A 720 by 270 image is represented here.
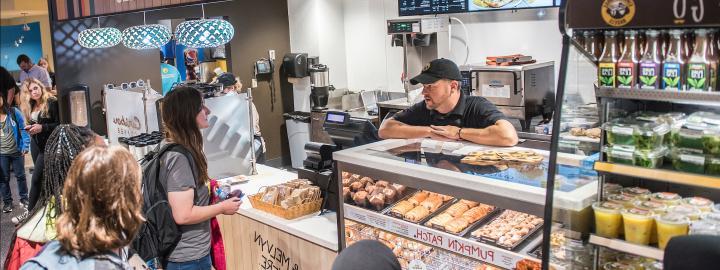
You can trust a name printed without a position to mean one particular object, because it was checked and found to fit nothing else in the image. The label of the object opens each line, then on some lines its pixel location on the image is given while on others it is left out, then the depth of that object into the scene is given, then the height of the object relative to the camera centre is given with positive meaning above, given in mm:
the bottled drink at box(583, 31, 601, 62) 2377 +16
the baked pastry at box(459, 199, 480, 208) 2768 -624
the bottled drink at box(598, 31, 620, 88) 2320 -45
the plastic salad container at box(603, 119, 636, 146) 2324 -297
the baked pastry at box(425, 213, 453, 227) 2799 -700
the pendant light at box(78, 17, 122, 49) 6395 +292
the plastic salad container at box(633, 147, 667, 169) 2264 -380
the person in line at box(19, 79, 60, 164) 7188 -452
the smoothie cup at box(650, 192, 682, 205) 2338 -543
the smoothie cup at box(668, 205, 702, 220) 2219 -561
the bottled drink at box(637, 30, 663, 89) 2219 -53
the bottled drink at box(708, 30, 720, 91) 2100 -46
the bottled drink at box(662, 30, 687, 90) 2172 -58
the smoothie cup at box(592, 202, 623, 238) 2330 -607
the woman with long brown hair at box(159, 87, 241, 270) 3049 -537
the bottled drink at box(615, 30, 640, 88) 2268 -51
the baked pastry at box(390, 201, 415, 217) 2945 -676
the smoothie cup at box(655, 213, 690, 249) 2178 -595
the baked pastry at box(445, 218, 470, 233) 2738 -708
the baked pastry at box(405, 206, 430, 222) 2885 -690
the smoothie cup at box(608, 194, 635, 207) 2381 -554
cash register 3762 -525
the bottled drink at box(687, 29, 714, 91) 2113 -67
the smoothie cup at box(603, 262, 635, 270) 2419 -799
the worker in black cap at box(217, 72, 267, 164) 7645 -247
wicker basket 3756 -853
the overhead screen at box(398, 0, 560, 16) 6258 +478
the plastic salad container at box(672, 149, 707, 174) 2187 -389
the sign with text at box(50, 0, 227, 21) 4984 +522
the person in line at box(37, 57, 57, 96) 12807 +90
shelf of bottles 2141 -271
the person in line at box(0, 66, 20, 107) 7859 -177
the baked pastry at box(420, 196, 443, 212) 2873 -643
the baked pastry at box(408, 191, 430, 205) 2900 -626
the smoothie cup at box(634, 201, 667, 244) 2262 -560
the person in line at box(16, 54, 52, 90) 11502 -9
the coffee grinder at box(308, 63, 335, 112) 8633 -366
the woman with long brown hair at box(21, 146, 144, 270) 1935 -441
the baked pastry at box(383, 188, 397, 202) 3030 -630
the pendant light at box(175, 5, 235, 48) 4891 +230
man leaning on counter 3781 -328
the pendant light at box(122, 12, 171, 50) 5691 +254
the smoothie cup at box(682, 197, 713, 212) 2260 -548
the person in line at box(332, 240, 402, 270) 1731 -528
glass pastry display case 2443 -599
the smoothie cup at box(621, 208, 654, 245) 2252 -607
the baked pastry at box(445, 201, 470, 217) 2797 -656
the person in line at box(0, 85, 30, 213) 7117 -840
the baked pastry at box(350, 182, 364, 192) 3199 -621
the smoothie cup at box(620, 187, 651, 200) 2430 -539
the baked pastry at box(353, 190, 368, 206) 3156 -668
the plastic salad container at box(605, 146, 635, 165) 2316 -379
